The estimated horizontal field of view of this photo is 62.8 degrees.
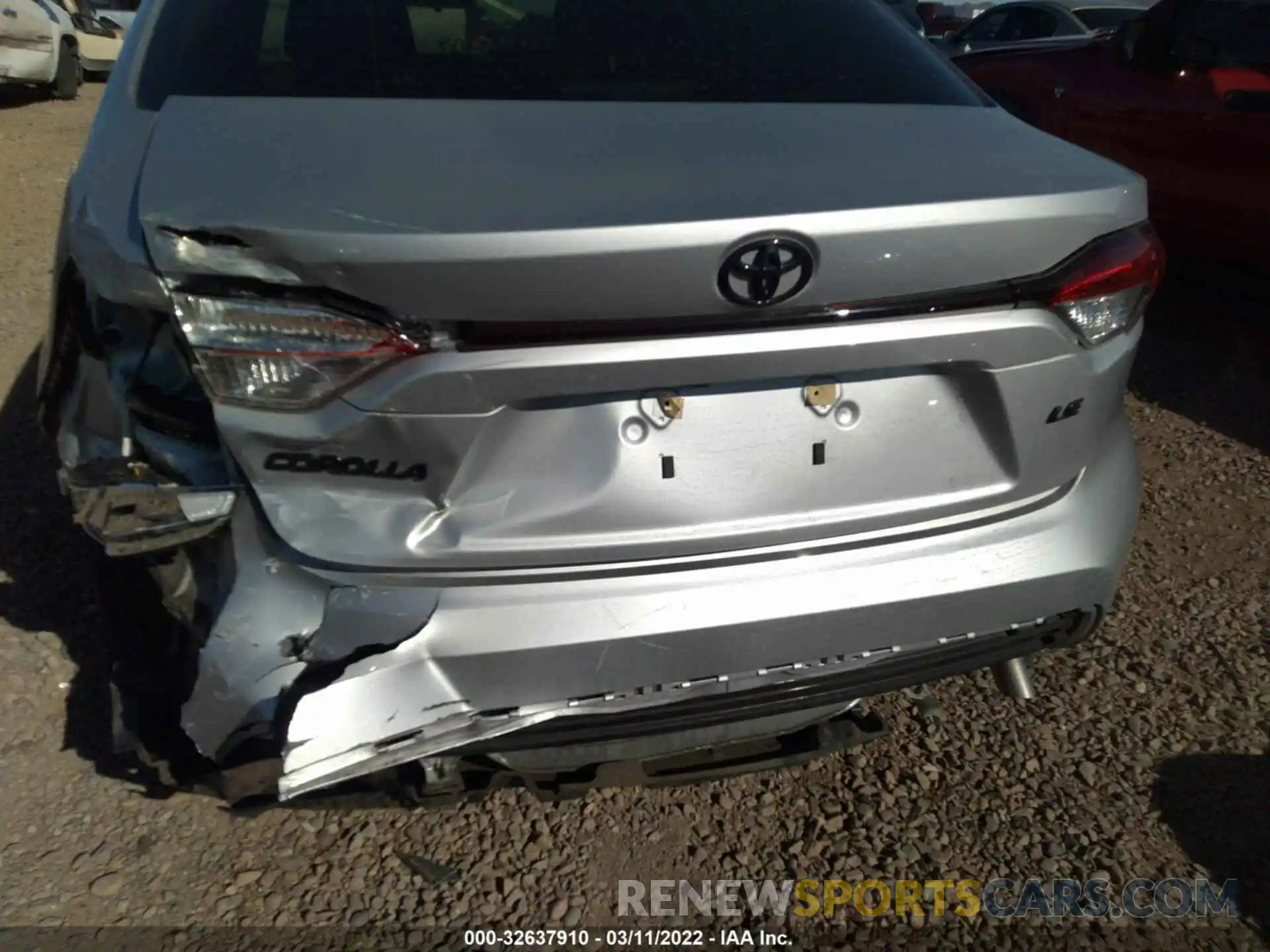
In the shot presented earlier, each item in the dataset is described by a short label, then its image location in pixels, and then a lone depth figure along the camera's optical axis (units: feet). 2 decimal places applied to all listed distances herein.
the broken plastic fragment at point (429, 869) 6.81
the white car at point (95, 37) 37.73
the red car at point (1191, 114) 13.69
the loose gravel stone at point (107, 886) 6.55
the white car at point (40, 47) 30.83
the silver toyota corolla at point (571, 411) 4.69
